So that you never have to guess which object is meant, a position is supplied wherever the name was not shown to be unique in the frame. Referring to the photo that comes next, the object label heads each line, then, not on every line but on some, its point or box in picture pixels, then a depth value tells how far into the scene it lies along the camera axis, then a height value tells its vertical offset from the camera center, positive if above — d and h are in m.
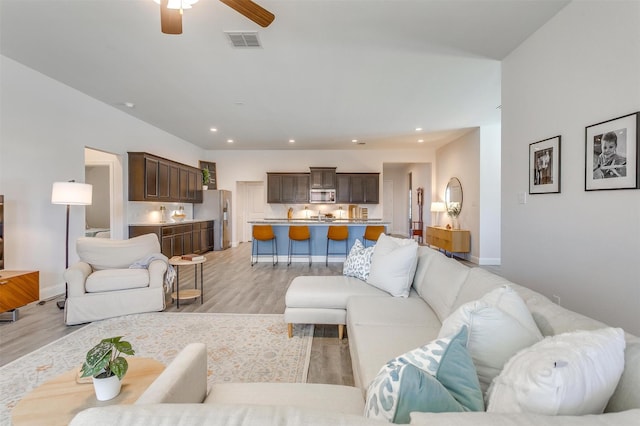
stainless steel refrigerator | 8.05 -0.08
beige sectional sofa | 0.56 -0.59
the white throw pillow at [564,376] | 0.68 -0.40
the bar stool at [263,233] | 6.00 -0.48
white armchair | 3.05 -0.78
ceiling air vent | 2.83 +1.69
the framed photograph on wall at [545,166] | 2.67 +0.41
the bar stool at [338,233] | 6.07 -0.49
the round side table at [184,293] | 3.54 -1.08
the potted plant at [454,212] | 7.06 -0.08
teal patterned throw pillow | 0.74 -0.47
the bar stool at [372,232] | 6.01 -0.47
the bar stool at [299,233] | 6.07 -0.49
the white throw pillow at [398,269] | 2.54 -0.53
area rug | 2.13 -1.19
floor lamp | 3.43 +0.19
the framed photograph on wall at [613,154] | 1.99 +0.40
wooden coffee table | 1.17 -0.82
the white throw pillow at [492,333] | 0.99 -0.42
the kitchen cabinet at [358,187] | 8.51 +0.63
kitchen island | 6.45 -0.75
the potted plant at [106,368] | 1.26 -0.68
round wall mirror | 7.00 +0.35
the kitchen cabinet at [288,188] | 8.48 +0.61
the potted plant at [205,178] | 8.27 +0.88
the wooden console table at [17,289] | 2.94 -0.82
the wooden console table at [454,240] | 6.51 -0.71
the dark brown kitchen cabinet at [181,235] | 5.66 -0.59
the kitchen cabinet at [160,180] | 5.55 +0.62
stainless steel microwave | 8.46 +0.37
